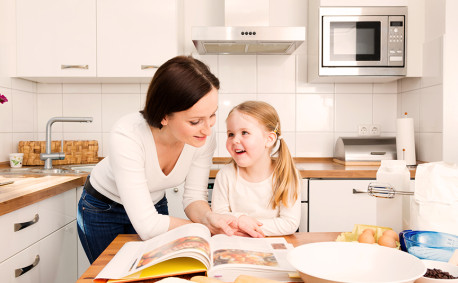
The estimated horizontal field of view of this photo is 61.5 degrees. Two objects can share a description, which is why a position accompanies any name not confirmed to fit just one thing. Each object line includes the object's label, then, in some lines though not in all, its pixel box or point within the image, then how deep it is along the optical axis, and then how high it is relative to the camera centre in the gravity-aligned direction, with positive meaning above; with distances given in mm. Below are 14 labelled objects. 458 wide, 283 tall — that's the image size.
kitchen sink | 2123 -252
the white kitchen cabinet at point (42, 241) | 1378 -473
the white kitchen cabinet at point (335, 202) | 2061 -405
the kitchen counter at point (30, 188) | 1362 -252
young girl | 1387 -170
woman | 1078 -111
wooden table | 803 -295
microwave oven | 2328 +522
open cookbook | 719 -270
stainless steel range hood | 2172 +519
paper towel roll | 2291 -86
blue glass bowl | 724 -227
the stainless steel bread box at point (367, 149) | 2344 -137
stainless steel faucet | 2244 -158
